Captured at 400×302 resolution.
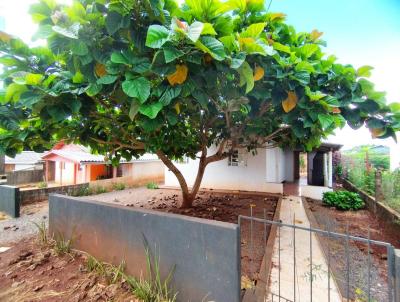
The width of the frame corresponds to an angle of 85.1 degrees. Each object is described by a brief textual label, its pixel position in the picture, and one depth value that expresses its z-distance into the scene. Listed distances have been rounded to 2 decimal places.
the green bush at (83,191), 11.02
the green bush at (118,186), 13.48
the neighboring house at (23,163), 22.00
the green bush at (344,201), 7.21
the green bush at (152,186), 12.31
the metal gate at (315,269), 2.73
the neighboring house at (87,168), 15.69
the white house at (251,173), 9.73
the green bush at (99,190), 12.07
